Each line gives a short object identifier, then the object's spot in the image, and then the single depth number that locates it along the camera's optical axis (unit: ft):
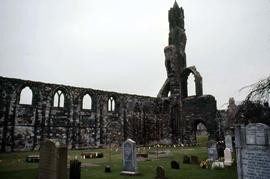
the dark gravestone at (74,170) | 26.53
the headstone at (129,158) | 33.12
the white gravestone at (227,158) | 38.25
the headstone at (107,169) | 34.73
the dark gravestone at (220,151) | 49.60
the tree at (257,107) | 28.50
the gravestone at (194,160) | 42.91
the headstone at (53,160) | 22.17
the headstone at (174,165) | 37.35
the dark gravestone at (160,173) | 28.84
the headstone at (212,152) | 41.17
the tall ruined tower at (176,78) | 104.47
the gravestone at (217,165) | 36.70
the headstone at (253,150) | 21.14
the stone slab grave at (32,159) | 44.80
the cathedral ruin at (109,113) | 72.38
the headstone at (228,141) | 53.31
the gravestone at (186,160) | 43.47
